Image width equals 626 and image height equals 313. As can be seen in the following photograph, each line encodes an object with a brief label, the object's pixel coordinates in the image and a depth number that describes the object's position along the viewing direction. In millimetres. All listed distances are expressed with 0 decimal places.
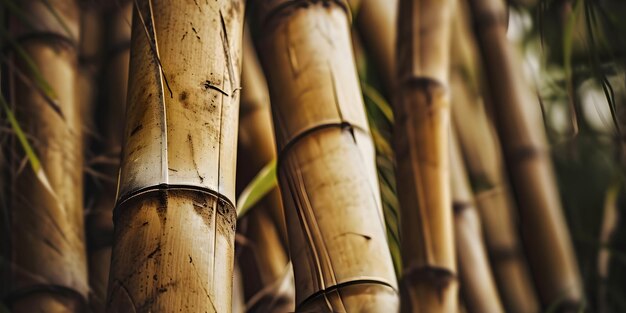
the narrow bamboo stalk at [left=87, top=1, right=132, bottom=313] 2129
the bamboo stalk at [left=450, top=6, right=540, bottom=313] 2615
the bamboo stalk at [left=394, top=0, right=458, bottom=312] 1992
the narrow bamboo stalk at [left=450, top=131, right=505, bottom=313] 2304
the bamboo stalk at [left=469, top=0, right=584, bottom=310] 2333
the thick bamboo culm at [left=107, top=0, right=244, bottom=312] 1541
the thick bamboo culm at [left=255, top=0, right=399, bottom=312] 1690
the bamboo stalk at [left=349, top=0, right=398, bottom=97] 2526
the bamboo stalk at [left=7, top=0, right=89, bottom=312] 1882
